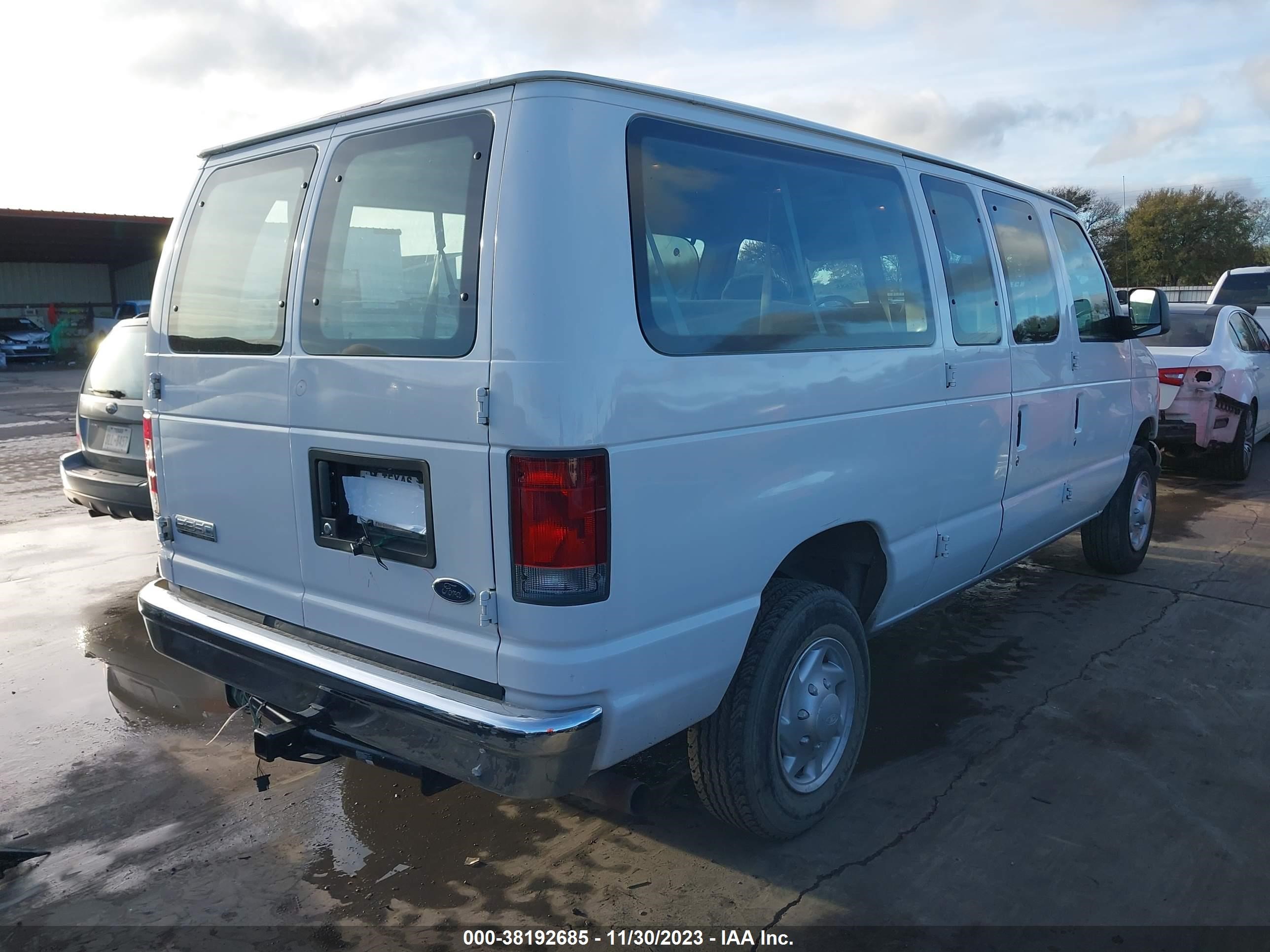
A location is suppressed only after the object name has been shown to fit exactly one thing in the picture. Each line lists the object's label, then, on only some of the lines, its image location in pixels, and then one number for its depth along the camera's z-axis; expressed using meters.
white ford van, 2.44
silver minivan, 6.17
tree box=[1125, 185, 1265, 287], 37.84
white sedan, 8.95
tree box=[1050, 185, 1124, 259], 41.88
